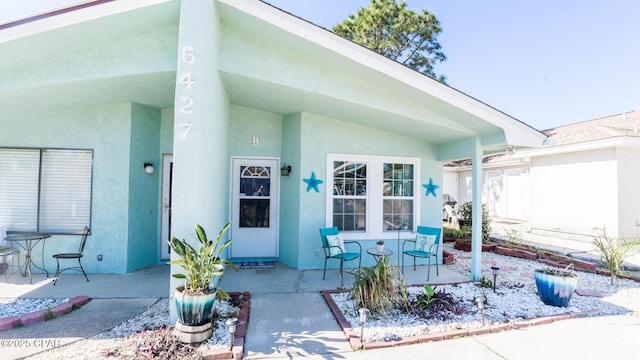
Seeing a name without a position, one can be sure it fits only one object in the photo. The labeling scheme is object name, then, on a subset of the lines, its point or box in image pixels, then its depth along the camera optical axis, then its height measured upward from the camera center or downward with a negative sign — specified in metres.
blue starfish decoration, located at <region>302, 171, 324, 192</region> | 6.61 +0.22
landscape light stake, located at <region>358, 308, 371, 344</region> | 3.50 -1.45
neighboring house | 9.34 +0.55
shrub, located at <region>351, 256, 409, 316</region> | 4.32 -1.44
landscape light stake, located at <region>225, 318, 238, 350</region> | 3.22 -1.45
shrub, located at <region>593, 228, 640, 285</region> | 6.00 -1.27
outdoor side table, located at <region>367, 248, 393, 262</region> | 5.53 -1.15
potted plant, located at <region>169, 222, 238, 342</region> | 3.48 -1.21
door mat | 6.71 -1.70
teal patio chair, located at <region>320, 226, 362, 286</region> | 5.98 -1.08
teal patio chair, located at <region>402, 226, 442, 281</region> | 6.37 -1.09
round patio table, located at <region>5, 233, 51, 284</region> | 5.46 -1.09
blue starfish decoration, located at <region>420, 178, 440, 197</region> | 7.32 +0.16
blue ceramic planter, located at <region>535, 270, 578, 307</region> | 4.65 -1.45
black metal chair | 5.50 -1.27
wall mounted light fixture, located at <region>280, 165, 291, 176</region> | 6.97 +0.50
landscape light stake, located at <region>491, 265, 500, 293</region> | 5.11 -1.30
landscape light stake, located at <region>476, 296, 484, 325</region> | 3.97 -1.45
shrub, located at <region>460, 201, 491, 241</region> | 9.34 -0.81
